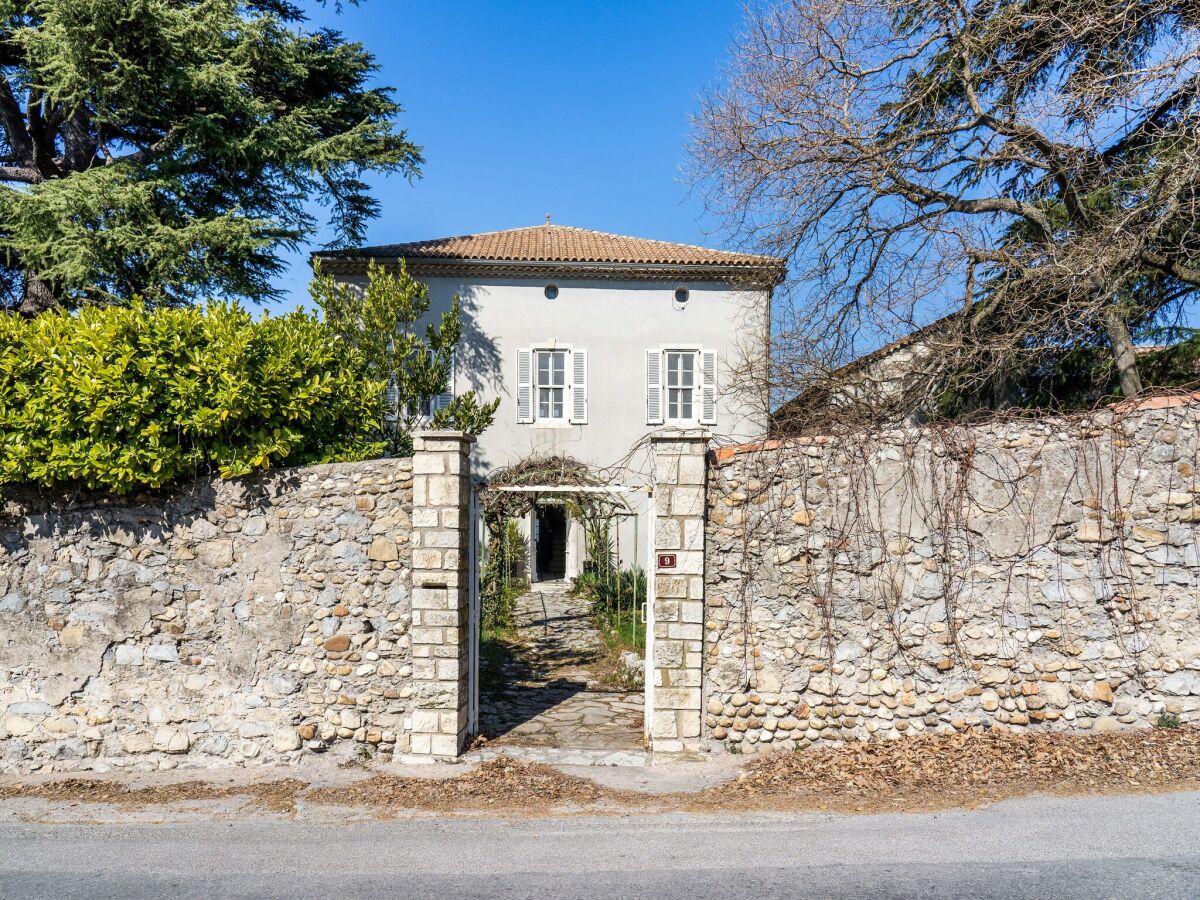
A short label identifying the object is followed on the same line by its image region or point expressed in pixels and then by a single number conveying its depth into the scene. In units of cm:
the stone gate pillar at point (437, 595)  607
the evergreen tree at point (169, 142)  1171
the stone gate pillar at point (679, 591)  611
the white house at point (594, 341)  1700
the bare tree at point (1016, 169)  839
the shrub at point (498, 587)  1208
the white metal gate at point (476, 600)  623
